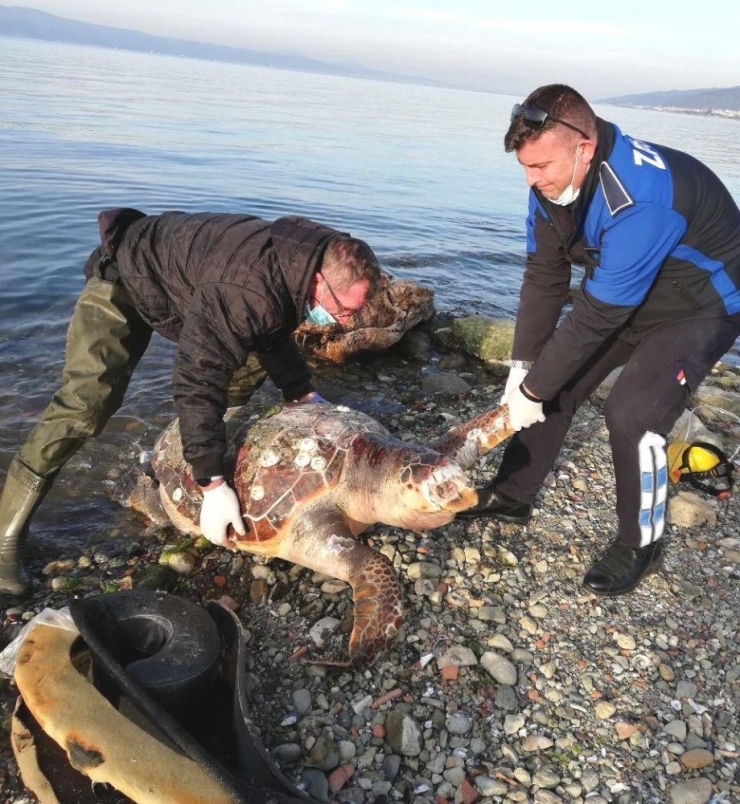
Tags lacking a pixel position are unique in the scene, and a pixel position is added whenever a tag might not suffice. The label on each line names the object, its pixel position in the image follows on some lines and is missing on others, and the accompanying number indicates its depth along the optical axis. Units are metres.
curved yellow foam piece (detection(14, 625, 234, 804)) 2.21
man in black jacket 3.27
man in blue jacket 2.99
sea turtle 3.61
